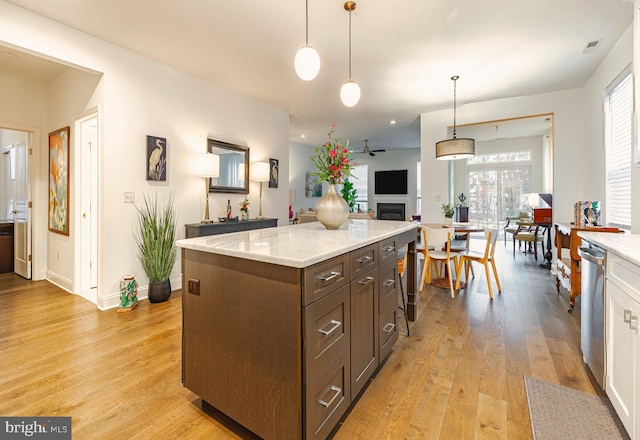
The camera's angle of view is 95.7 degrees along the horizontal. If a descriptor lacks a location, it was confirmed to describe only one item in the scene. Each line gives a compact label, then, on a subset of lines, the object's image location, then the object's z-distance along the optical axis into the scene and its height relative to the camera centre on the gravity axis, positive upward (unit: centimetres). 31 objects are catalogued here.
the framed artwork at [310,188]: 887 +82
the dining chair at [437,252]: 342 -40
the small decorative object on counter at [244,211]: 434 +5
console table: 351 -17
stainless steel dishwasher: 161 -57
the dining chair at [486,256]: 342 -51
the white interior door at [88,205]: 339 +11
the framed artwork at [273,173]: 512 +73
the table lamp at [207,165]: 366 +63
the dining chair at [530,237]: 541 -43
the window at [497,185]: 819 +86
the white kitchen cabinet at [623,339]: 121 -58
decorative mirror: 414 +71
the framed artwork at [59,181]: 354 +42
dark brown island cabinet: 115 -52
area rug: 140 -105
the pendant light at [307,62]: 207 +110
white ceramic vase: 200 +4
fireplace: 962 +12
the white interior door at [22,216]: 399 -3
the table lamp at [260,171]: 453 +68
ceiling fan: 810 +189
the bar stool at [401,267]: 258 -50
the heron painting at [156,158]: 332 +65
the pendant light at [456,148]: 392 +91
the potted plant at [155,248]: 319 -38
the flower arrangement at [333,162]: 192 +35
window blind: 294 +72
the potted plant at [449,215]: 431 -1
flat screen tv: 961 +111
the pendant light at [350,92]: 254 +107
